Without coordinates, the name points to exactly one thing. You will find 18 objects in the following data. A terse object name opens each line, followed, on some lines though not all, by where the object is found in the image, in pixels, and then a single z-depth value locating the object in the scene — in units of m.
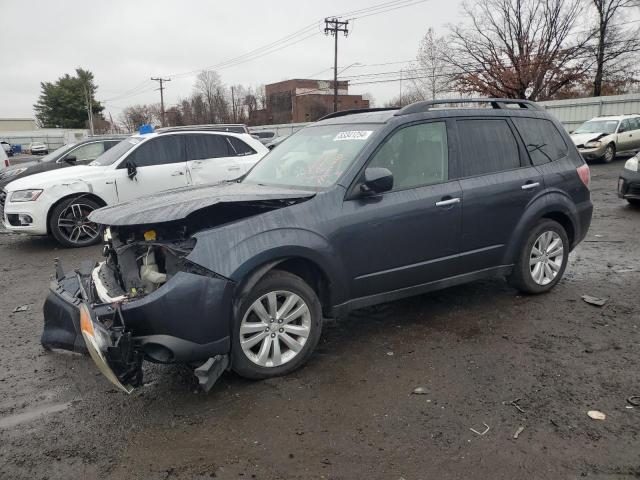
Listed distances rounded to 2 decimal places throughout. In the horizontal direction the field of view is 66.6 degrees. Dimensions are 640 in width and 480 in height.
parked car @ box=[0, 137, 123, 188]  11.21
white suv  7.72
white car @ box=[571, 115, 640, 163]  17.83
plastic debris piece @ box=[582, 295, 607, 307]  4.70
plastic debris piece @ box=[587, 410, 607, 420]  2.91
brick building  73.75
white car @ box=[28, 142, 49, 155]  53.94
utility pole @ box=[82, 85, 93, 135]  66.88
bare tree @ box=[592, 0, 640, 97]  38.12
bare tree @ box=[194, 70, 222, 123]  75.06
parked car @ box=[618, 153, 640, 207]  9.20
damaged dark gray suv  3.02
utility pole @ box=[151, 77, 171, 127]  68.19
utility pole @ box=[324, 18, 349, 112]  38.59
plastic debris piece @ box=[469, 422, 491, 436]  2.79
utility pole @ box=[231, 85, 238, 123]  77.15
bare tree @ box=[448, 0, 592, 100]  39.03
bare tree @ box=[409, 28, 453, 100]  41.53
